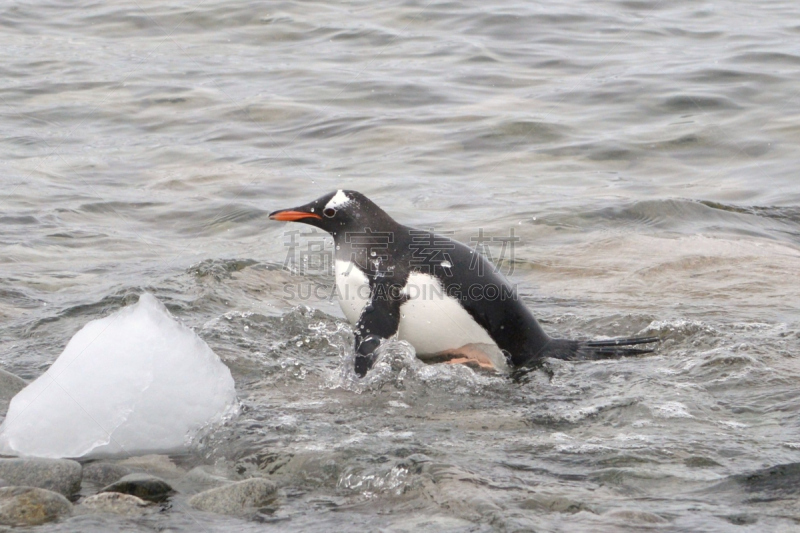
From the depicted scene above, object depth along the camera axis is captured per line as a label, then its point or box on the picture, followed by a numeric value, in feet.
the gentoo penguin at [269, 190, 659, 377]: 33.42
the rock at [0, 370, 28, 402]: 29.60
